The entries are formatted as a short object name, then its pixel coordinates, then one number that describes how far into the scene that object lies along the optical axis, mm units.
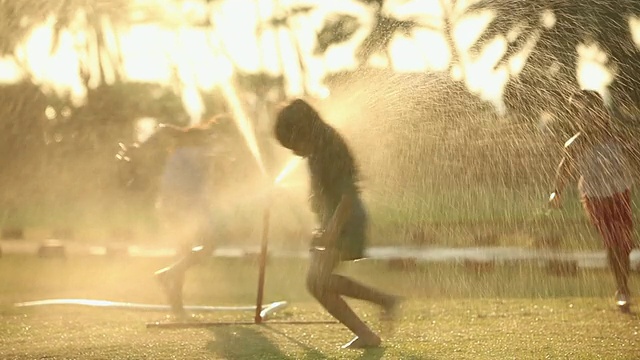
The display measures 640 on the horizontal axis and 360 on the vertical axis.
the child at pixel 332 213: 14000
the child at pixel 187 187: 19703
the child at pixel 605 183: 18344
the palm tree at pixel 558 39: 35969
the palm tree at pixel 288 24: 49056
